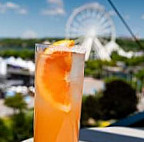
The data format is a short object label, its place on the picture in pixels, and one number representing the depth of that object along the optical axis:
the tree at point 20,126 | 6.05
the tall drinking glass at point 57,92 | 0.32
